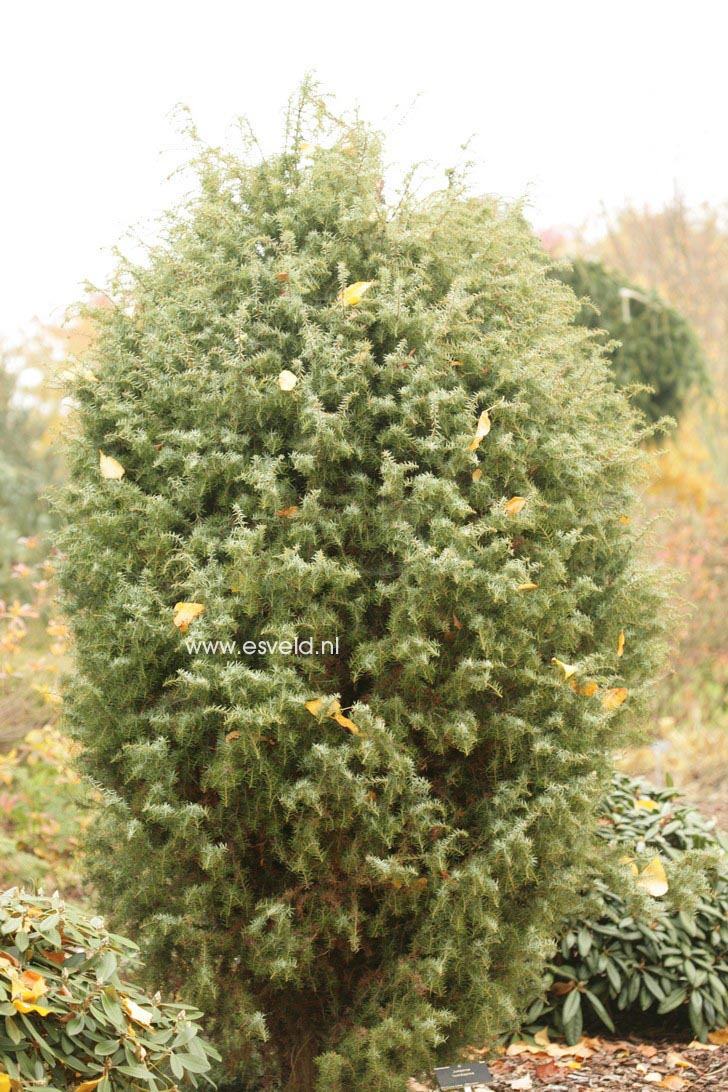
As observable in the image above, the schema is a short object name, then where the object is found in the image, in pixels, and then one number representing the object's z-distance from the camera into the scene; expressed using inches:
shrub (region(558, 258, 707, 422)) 391.9
